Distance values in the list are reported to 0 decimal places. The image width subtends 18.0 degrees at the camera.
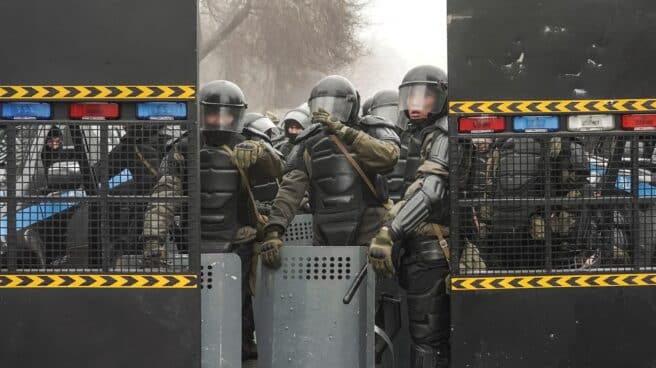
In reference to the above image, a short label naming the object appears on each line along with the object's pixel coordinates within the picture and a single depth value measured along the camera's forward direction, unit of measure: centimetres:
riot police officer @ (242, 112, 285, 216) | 1827
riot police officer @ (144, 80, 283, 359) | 1530
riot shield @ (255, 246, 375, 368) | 1288
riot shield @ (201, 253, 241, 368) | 1185
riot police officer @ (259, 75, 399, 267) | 1511
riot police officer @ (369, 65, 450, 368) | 1257
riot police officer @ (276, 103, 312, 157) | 2265
